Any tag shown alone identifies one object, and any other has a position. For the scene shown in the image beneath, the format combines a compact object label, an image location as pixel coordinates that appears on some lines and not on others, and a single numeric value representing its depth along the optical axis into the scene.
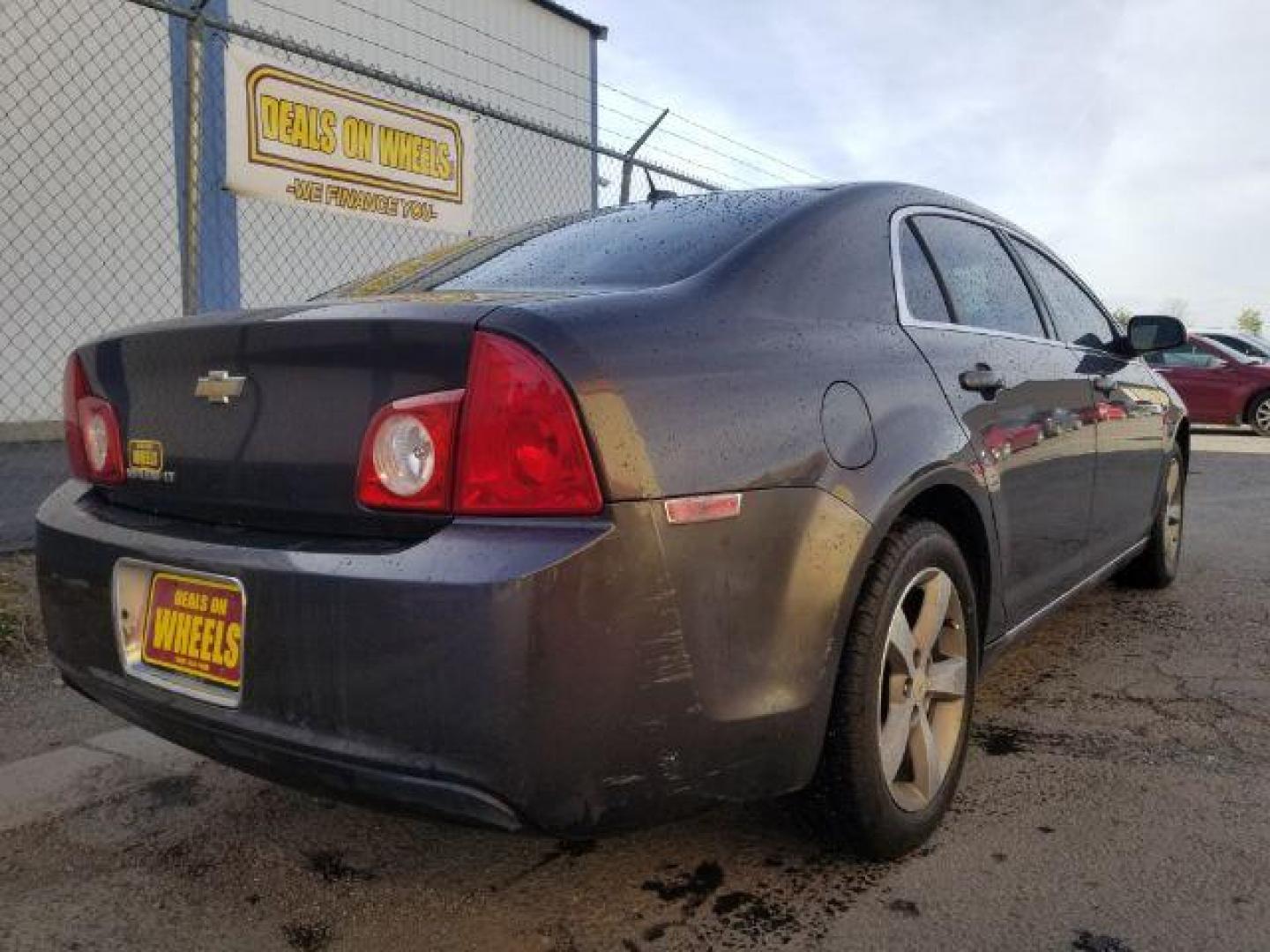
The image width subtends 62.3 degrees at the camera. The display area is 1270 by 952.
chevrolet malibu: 1.62
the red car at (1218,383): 14.29
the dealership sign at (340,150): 4.74
